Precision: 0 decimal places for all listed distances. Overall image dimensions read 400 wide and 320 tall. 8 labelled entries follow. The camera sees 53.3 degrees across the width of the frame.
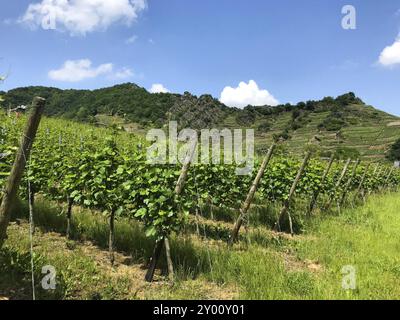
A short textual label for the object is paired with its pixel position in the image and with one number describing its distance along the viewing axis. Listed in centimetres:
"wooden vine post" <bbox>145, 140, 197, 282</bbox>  571
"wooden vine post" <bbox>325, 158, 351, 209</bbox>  1292
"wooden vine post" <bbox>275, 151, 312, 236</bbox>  998
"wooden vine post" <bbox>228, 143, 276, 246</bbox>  795
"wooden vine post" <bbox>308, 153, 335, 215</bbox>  1189
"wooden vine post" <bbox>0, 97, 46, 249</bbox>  447
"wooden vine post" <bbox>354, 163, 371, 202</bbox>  1601
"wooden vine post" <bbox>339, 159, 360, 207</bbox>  1427
